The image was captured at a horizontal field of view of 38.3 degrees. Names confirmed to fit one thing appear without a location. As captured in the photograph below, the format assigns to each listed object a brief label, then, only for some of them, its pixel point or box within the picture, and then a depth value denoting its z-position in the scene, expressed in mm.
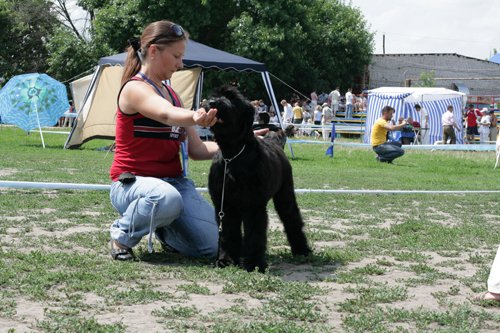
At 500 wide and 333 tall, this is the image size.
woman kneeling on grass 4859
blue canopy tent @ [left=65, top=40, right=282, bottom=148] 16625
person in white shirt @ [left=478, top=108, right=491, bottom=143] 28984
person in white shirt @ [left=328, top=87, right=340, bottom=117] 35031
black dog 4395
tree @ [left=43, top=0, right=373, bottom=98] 36000
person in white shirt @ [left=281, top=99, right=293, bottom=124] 30906
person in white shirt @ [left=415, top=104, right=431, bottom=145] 27623
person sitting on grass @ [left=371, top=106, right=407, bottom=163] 17172
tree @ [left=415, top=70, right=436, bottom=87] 38656
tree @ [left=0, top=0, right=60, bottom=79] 47031
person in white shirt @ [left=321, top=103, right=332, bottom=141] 31156
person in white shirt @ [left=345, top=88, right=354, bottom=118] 34156
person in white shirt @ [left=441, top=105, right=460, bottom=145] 25516
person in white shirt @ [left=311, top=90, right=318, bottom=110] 35081
